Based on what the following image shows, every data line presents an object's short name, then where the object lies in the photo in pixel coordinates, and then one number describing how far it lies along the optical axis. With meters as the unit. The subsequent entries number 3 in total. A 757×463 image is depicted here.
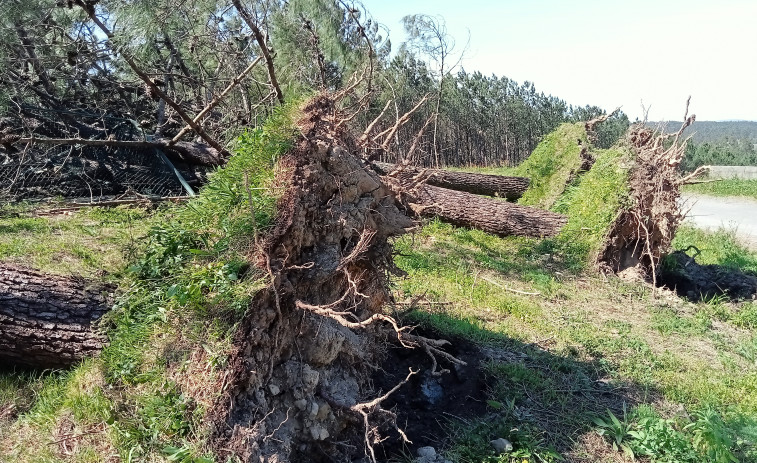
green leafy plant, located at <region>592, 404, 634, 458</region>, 3.89
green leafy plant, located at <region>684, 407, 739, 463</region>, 3.62
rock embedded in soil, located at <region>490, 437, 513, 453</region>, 3.65
